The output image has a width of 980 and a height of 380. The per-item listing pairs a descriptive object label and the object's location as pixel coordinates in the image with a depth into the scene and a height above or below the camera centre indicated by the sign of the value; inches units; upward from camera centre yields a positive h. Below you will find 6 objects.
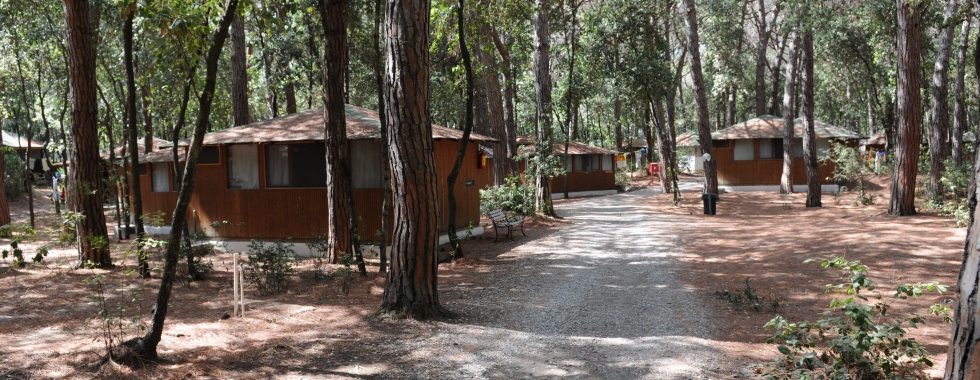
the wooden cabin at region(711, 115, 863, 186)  1102.4 +34.8
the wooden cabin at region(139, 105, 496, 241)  499.8 +8.5
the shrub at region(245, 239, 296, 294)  370.3 -45.1
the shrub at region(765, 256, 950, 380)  185.0 -48.9
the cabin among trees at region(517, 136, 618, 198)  1161.4 +8.4
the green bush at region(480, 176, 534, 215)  671.8 -17.6
